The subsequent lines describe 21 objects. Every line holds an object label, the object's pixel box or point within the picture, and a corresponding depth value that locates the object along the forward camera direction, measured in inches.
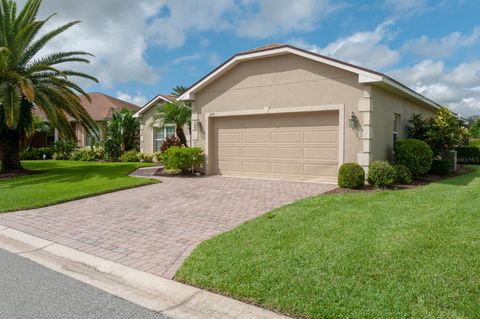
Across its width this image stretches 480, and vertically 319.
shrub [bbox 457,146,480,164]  890.1
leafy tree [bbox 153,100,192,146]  682.8
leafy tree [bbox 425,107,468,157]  555.8
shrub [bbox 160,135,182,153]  802.2
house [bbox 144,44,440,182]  438.6
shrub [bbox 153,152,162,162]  859.4
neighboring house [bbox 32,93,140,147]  1063.0
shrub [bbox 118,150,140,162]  889.5
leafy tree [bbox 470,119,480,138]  1991.6
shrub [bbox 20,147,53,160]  1026.7
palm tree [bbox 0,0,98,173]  524.4
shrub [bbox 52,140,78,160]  1010.1
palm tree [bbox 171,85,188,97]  1139.3
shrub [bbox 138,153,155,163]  880.9
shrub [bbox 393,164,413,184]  429.1
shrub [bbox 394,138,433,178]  453.1
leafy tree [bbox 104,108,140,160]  903.1
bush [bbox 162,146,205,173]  548.4
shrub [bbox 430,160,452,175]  545.0
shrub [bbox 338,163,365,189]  398.3
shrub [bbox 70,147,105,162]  950.4
